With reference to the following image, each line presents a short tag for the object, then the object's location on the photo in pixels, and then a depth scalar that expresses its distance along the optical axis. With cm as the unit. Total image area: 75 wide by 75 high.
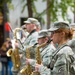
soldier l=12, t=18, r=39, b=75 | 1296
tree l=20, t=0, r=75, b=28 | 2023
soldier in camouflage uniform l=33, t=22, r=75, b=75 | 794
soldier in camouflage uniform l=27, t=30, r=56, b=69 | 927
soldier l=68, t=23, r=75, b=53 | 906
